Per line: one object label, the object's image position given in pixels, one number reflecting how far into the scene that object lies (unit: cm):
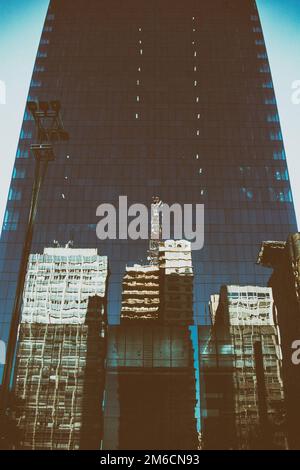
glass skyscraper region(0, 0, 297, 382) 10525
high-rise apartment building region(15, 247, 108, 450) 7444
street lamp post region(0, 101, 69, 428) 1739
